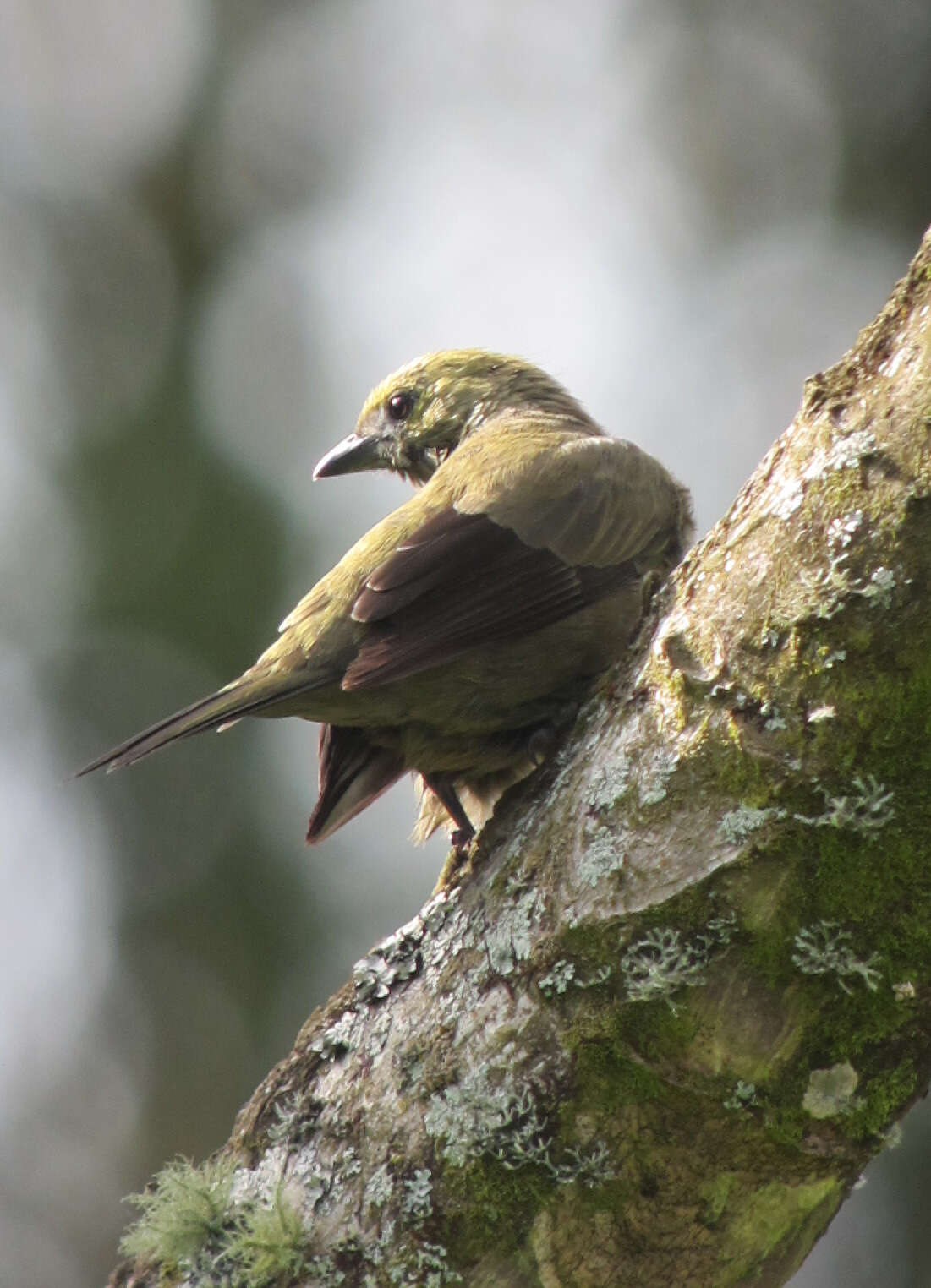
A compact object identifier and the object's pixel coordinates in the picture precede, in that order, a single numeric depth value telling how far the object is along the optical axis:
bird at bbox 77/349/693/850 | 6.74
